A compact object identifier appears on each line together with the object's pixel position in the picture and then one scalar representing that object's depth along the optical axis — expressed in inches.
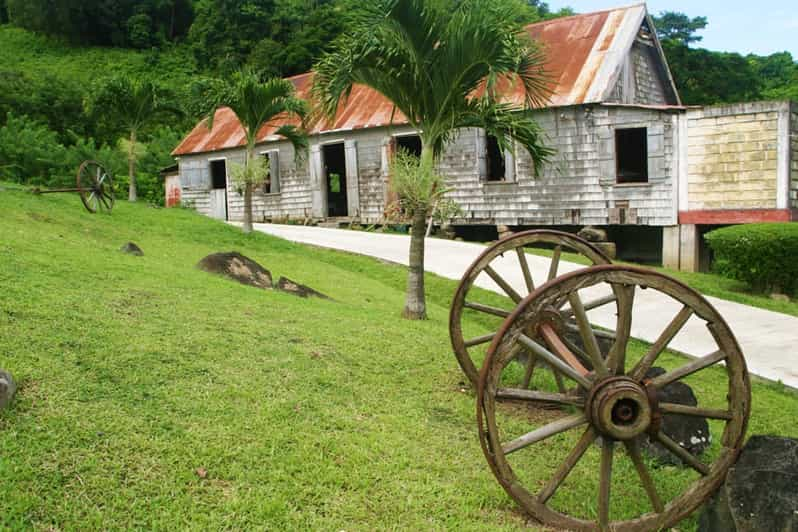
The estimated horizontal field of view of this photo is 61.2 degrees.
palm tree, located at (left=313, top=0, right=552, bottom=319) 298.2
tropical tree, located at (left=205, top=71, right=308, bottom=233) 607.5
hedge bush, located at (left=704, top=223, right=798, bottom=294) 481.7
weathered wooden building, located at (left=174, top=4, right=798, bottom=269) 567.2
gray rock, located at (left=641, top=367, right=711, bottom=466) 183.0
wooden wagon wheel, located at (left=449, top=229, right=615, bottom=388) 199.6
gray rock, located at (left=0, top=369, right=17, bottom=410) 146.0
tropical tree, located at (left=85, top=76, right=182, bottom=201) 774.5
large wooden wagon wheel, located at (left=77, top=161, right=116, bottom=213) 570.3
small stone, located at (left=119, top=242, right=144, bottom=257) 406.6
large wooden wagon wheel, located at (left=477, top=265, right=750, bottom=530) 129.3
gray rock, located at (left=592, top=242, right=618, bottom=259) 620.4
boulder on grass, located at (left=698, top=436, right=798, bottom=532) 121.6
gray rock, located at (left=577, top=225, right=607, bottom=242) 628.6
